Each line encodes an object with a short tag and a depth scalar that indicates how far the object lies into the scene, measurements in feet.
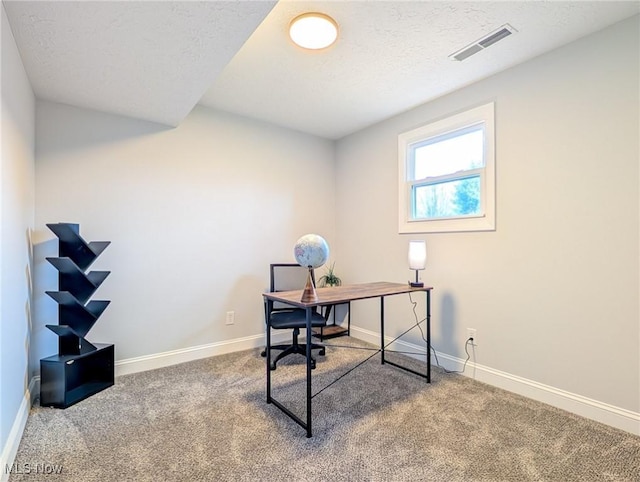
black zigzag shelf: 6.72
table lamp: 8.36
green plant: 12.19
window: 8.35
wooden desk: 5.87
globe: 6.48
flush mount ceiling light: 5.97
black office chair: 9.12
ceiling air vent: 6.44
